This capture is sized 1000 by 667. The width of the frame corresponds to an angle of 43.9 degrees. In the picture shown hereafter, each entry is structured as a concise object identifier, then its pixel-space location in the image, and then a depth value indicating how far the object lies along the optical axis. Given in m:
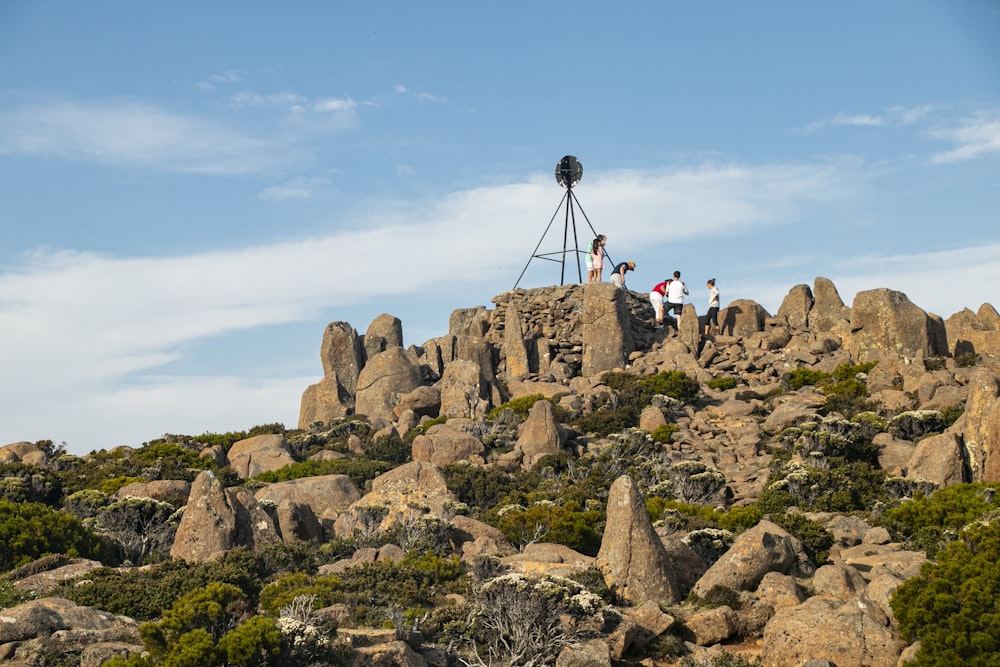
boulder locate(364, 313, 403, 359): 50.44
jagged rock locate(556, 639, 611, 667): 18.80
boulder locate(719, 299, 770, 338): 48.53
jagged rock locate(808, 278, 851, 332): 47.50
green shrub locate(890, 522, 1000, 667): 18.48
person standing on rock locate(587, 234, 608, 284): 50.16
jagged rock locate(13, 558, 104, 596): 22.08
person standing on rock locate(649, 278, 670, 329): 49.89
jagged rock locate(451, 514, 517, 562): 25.62
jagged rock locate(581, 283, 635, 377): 46.47
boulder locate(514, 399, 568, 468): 36.00
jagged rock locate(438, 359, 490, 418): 42.69
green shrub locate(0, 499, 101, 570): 24.55
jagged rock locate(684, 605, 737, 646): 20.73
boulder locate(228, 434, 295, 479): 36.94
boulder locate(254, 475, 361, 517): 30.20
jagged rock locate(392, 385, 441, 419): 43.81
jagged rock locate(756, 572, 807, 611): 21.55
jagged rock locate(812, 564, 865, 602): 21.55
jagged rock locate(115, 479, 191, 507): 30.12
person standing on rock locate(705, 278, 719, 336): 49.03
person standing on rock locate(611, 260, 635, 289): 49.75
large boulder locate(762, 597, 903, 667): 19.14
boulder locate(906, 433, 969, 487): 29.31
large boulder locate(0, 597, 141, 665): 18.25
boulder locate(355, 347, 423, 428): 46.03
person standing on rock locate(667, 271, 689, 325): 49.69
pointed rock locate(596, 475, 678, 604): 21.97
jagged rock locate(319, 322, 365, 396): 49.59
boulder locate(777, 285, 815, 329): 48.53
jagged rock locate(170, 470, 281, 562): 25.08
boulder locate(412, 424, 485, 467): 35.19
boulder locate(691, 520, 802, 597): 22.12
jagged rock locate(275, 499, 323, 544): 26.55
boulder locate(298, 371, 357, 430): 47.27
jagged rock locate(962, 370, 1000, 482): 29.05
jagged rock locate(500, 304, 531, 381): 47.41
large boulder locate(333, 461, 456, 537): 28.36
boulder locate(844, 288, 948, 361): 43.16
